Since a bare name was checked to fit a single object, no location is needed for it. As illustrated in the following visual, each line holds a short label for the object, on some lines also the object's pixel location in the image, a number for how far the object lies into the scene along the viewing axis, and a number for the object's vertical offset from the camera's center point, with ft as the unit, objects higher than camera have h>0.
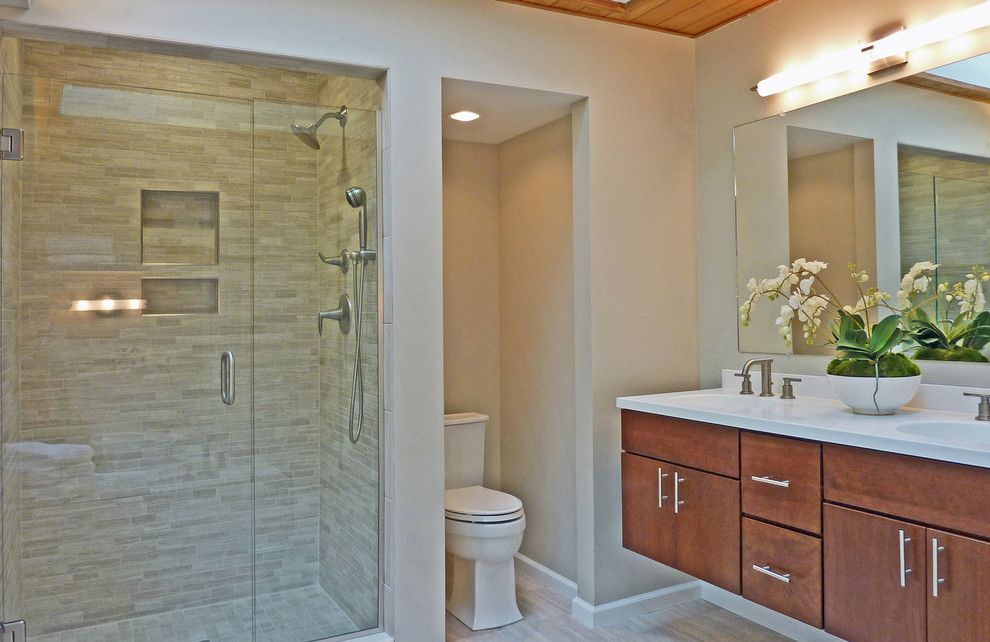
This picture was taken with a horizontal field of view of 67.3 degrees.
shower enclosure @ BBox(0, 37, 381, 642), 7.29 -0.35
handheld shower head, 8.73 +1.56
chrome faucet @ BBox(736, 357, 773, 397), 9.25 -0.60
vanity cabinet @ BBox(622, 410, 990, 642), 5.96 -1.87
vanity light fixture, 7.50 +3.12
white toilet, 9.77 -2.93
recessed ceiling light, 10.55 +3.13
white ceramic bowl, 7.45 -0.63
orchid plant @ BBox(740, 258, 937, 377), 7.72 +0.20
